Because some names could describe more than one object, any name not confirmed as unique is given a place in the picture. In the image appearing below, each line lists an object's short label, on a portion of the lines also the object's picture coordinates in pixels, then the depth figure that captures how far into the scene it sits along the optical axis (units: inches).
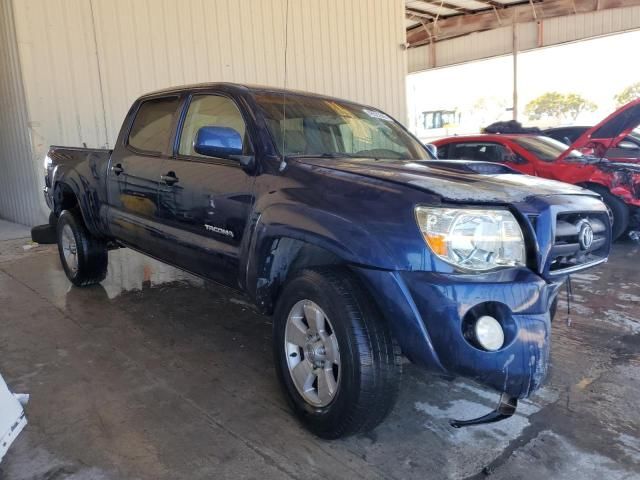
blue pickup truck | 85.4
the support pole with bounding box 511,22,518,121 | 689.4
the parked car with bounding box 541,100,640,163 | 258.8
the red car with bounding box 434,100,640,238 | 256.6
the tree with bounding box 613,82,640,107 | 1632.8
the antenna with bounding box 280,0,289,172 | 113.6
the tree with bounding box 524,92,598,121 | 2032.5
